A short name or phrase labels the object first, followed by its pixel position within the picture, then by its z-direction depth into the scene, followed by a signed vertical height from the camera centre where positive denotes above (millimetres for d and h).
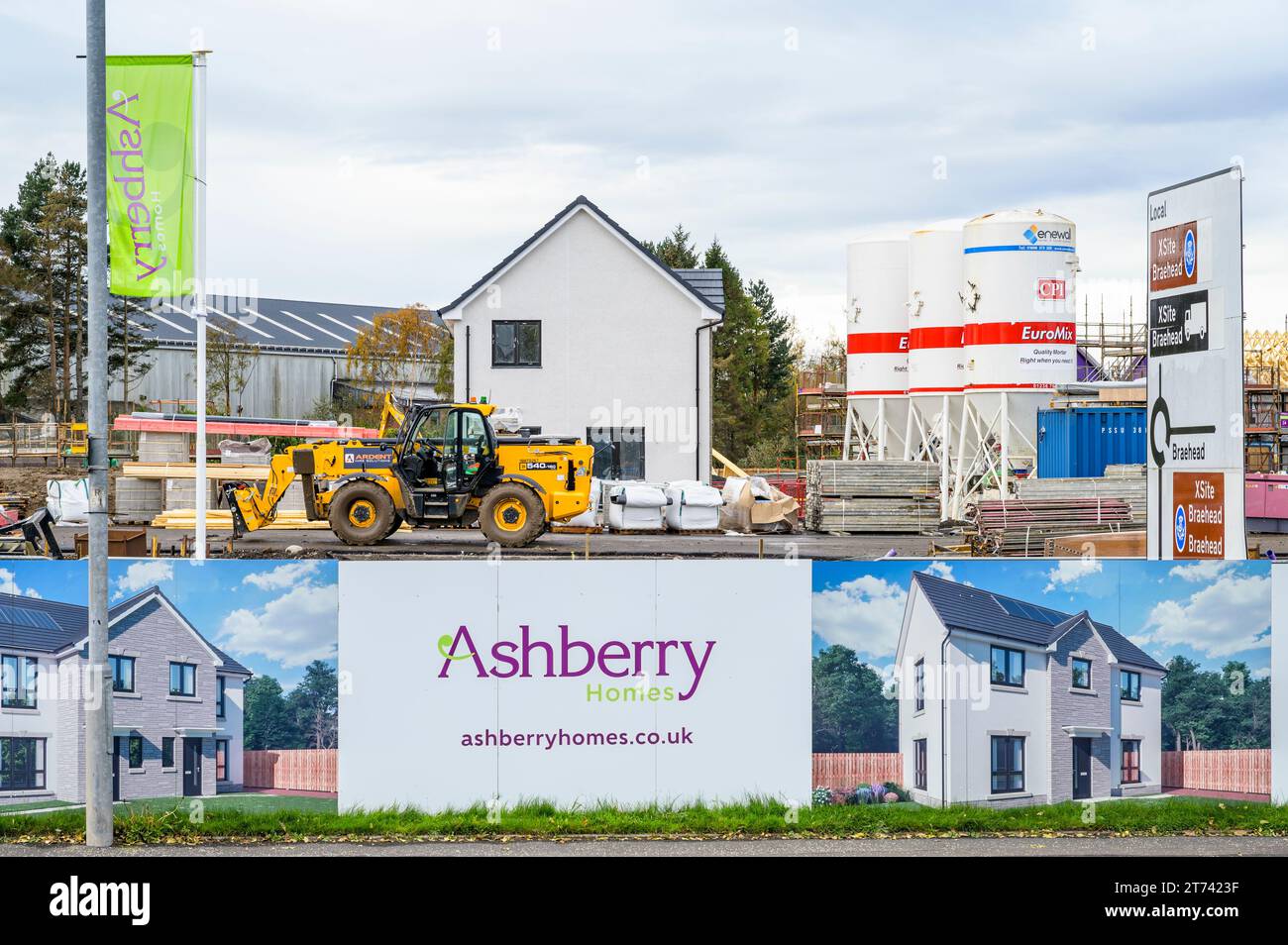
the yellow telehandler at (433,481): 25672 -55
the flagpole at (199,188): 16156 +3375
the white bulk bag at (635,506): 29984 -581
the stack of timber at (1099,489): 30281 -208
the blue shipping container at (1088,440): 35562 +1008
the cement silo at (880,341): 40250 +3996
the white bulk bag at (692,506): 30656 -589
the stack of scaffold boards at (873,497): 33375 -428
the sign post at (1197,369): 15008 +1200
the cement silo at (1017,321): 35188 +3971
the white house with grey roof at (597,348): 38344 +3548
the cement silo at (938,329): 37531 +4017
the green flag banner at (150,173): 14836 +3278
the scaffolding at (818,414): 52812 +2751
